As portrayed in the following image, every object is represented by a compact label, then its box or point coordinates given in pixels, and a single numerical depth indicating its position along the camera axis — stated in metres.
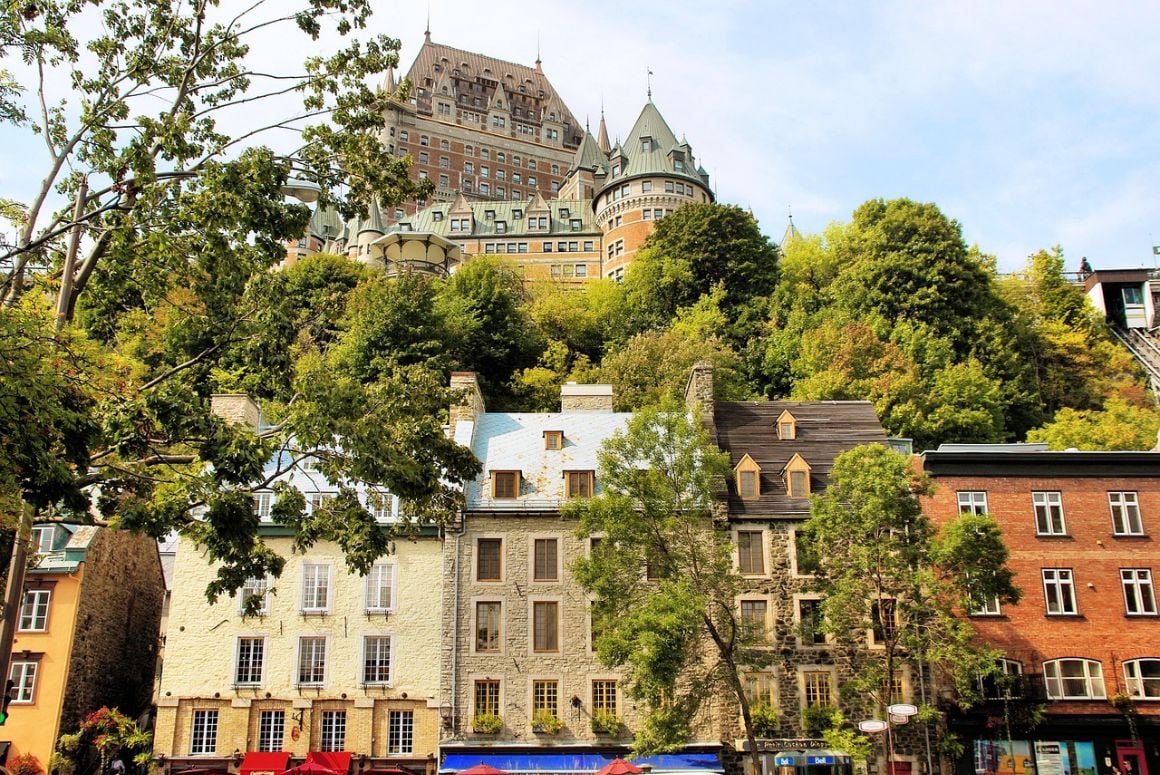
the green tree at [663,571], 28.95
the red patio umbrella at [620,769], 31.34
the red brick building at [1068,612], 34.91
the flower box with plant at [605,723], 33.91
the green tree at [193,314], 16.70
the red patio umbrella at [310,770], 32.88
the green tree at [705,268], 73.12
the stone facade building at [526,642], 33.78
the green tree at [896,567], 29.66
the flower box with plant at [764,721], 33.59
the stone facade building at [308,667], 34.16
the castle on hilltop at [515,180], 105.88
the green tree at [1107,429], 50.69
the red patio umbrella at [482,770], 32.31
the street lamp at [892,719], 27.78
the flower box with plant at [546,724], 33.91
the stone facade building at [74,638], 34.12
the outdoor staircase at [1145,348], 66.88
